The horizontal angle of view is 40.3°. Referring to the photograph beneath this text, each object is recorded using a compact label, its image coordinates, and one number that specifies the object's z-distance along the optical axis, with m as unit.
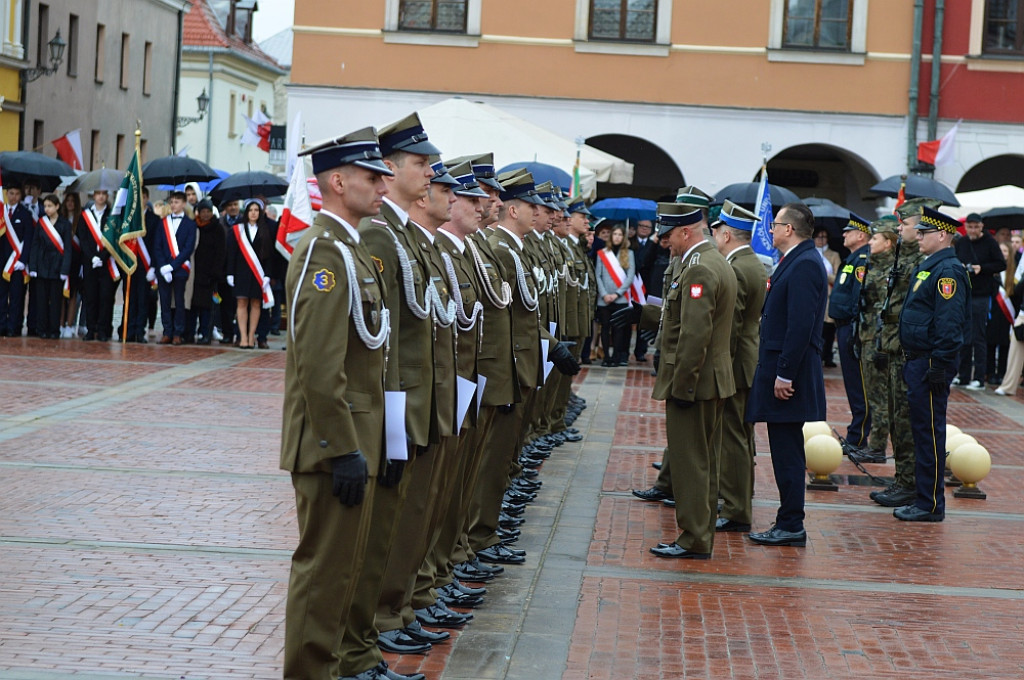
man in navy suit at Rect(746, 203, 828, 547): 8.74
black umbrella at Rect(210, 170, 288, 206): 22.22
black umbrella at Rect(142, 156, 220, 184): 24.38
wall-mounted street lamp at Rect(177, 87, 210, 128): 49.06
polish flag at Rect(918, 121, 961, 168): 26.27
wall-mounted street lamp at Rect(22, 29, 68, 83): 33.69
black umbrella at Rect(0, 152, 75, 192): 22.56
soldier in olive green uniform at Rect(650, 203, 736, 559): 8.30
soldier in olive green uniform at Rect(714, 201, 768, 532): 9.05
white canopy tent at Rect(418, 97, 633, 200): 20.70
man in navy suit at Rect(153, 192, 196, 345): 19.98
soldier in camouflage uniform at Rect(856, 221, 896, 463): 12.05
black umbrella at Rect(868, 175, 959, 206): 18.28
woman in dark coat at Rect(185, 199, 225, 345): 20.12
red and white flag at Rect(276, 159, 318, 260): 19.39
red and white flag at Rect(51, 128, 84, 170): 30.30
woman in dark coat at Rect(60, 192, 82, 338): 20.30
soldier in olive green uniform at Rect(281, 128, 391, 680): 4.84
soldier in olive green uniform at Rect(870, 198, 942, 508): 10.02
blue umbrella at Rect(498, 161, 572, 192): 18.98
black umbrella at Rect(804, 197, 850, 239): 21.89
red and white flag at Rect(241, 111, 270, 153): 32.75
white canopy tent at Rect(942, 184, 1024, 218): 23.31
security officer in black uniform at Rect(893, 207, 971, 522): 9.47
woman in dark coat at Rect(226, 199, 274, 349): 19.97
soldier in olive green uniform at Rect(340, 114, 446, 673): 5.54
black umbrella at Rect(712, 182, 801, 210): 21.95
